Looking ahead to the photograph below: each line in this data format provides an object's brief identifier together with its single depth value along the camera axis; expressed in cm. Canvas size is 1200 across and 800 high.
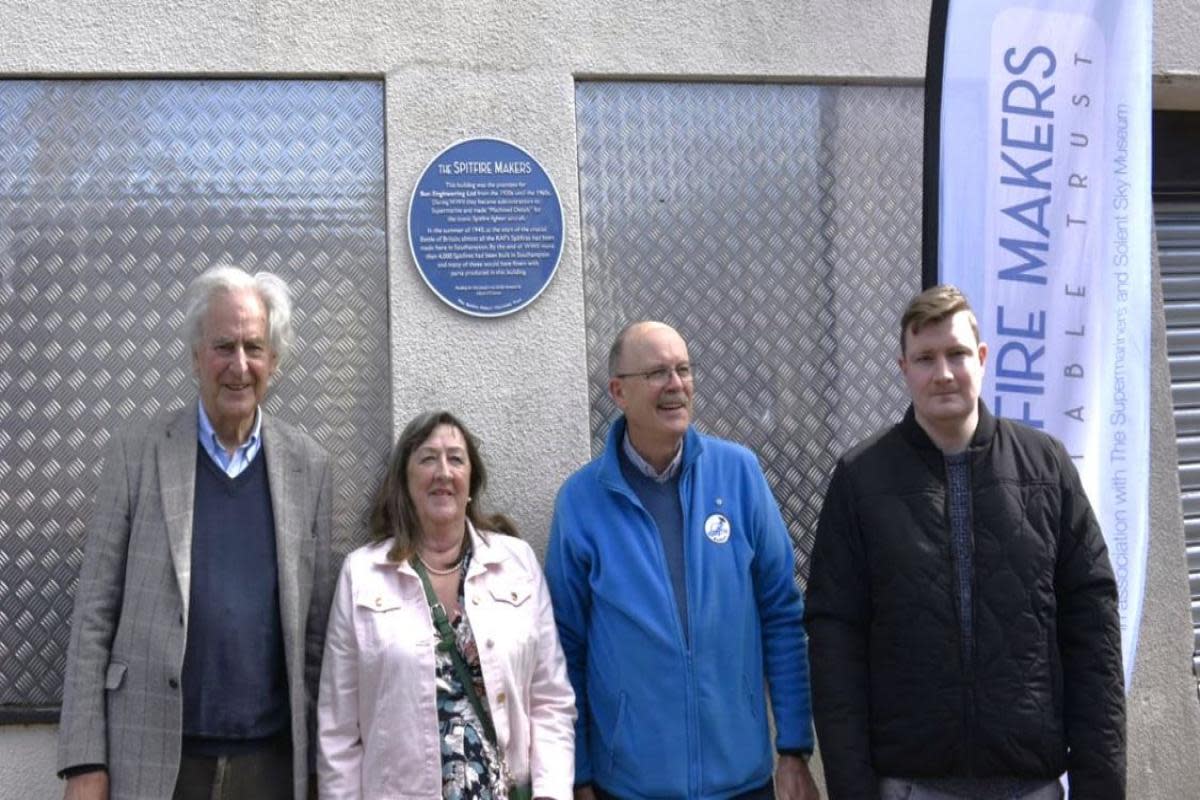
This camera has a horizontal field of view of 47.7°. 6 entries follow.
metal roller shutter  621
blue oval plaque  479
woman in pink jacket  380
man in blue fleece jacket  392
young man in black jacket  347
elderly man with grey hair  375
